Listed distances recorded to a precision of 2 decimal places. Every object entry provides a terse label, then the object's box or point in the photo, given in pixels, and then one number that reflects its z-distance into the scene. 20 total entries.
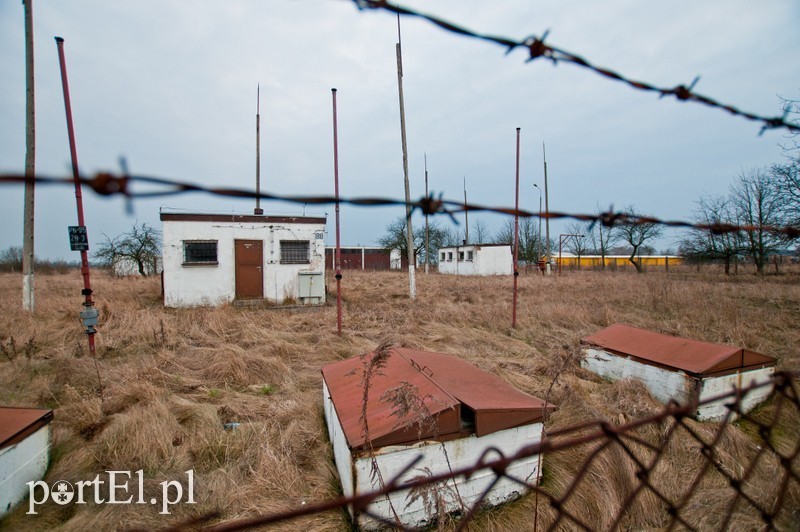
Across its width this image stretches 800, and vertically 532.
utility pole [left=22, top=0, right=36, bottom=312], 9.35
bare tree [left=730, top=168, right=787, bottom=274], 20.39
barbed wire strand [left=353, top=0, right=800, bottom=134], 1.24
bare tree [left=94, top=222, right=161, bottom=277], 27.55
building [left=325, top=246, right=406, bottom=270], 46.34
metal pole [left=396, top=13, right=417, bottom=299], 12.98
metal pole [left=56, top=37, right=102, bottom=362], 5.64
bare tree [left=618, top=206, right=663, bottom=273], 30.16
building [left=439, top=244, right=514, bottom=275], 29.45
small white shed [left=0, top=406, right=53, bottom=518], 2.59
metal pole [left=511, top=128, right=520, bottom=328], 8.37
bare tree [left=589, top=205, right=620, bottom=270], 37.94
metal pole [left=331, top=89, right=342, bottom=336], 7.56
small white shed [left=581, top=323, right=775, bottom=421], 3.83
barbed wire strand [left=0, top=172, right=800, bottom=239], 0.90
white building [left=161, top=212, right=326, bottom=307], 11.40
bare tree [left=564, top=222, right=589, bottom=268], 43.47
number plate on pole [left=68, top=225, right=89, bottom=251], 5.90
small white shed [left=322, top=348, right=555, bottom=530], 2.36
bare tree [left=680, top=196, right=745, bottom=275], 23.51
